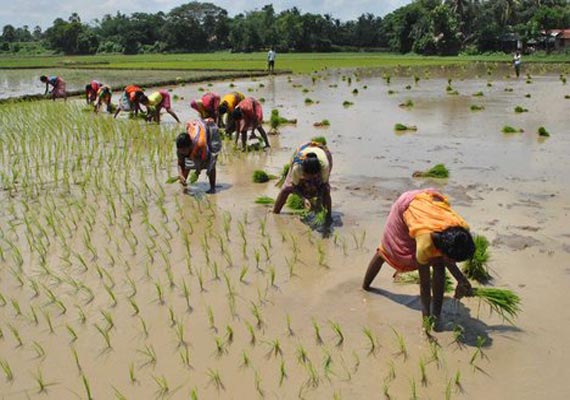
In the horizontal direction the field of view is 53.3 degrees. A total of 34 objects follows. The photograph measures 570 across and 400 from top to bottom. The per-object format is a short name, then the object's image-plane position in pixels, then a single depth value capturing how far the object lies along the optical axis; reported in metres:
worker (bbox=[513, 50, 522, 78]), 23.41
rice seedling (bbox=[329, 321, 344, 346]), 3.53
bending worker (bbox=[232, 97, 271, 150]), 8.85
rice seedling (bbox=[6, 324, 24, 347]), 3.62
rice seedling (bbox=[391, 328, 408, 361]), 3.38
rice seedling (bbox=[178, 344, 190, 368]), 3.34
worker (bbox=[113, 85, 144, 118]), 12.20
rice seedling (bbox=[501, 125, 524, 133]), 10.16
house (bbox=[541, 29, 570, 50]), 43.20
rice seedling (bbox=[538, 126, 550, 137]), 9.77
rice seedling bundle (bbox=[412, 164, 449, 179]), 7.08
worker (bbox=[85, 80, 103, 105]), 14.26
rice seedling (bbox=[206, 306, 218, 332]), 3.74
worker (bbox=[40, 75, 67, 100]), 16.05
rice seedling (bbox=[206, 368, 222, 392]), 3.14
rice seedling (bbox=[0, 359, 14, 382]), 3.26
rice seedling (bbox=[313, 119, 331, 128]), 11.45
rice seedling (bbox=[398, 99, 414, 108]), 14.59
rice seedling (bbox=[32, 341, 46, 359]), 3.48
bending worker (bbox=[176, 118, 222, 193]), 6.30
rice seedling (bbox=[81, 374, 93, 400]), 3.00
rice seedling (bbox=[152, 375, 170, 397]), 3.08
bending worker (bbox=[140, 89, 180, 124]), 11.54
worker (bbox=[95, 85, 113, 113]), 13.38
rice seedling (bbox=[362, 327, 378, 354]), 3.44
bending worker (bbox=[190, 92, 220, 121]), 10.19
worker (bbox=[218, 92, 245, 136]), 9.30
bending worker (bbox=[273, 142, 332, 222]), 4.93
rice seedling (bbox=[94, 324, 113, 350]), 3.54
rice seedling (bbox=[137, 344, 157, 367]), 3.37
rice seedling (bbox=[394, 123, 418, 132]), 10.66
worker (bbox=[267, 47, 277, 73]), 27.37
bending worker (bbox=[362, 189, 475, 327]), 3.15
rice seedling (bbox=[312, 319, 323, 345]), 3.54
